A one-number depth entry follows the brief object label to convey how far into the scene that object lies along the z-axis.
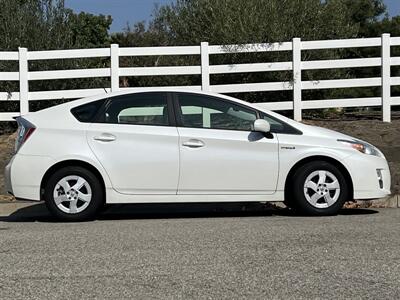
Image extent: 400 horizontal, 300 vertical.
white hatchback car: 8.09
